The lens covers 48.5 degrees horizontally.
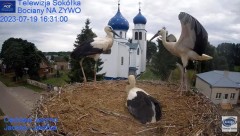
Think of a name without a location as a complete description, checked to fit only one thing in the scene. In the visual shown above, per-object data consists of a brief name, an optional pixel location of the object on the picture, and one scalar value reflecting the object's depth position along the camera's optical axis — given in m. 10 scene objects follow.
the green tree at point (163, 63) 18.13
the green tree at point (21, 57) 20.58
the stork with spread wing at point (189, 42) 3.24
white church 20.83
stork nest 2.79
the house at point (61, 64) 34.47
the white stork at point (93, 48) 4.21
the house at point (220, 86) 13.90
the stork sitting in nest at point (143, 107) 2.95
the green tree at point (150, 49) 37.88
